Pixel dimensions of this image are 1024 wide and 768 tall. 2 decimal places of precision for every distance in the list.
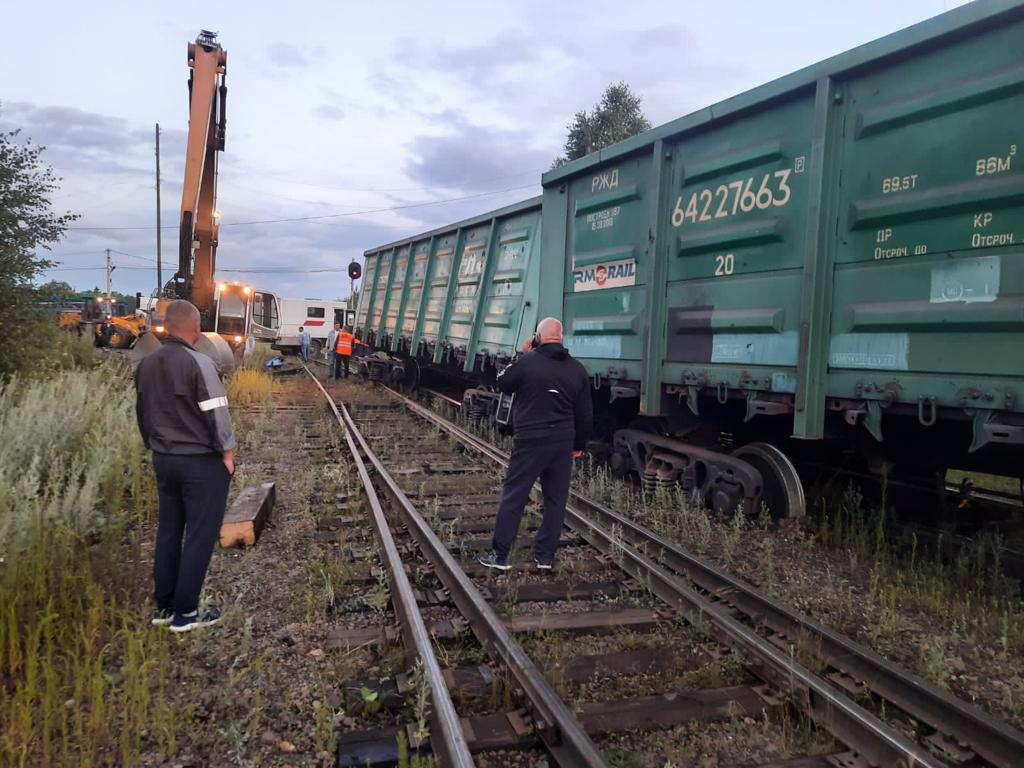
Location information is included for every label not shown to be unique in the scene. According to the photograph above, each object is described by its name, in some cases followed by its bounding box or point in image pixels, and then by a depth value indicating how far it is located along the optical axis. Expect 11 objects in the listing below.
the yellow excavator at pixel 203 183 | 12.76
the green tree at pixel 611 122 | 29.64
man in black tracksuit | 4.90
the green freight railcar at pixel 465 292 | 9.42
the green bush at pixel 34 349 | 9.87
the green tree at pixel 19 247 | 9.60
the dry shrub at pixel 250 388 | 14.65
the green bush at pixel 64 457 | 4.31
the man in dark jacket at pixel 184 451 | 3.80
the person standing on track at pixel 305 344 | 29.59
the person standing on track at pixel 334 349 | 20.48
